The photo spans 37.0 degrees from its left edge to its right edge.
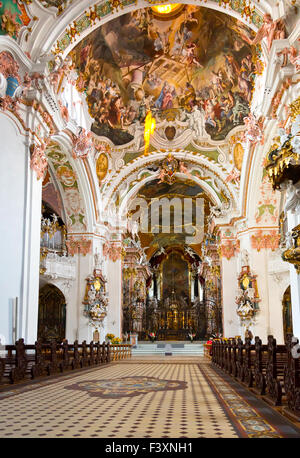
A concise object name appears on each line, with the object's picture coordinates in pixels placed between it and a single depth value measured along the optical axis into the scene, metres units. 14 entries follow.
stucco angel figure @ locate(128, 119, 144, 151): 19.53
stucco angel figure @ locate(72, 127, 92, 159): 16.72
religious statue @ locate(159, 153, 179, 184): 20.81
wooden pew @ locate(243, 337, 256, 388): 7.29
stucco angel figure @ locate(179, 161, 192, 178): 21.14
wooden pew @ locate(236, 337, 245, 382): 8.23
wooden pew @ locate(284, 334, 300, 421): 4.57
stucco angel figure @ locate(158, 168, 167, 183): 21.33
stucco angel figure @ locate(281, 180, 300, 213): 7.96
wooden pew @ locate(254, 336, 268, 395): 6.25
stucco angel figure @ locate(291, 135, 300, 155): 7.15
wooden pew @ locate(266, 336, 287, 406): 5.38
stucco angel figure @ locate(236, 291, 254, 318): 17.89
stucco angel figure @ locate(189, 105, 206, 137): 19.24
